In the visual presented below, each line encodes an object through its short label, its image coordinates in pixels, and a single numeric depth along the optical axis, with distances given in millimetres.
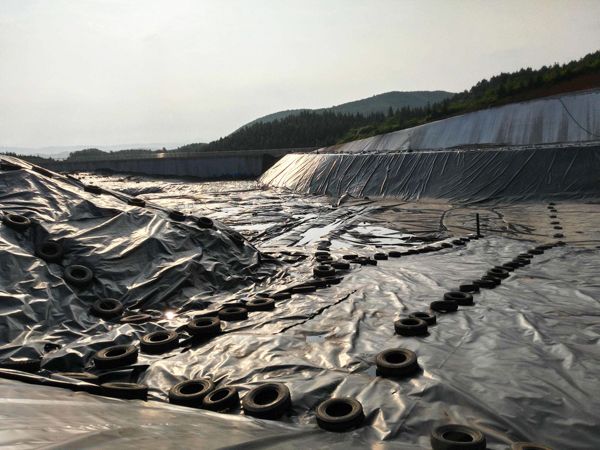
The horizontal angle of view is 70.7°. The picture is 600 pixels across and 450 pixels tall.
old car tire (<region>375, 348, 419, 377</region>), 4031
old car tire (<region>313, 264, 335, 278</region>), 8289
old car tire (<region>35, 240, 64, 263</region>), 6520
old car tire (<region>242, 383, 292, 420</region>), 3545
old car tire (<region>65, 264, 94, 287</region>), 6414
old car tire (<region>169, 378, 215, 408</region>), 3861
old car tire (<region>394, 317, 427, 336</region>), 5086
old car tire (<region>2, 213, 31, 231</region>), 6598
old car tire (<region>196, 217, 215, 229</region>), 9289
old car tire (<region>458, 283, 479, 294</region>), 6840
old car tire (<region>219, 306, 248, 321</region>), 6156
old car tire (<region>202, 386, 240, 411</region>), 3756
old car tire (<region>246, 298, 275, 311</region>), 6512
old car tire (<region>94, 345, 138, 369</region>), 4746
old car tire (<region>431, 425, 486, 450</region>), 2899
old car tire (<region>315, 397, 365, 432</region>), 3273
